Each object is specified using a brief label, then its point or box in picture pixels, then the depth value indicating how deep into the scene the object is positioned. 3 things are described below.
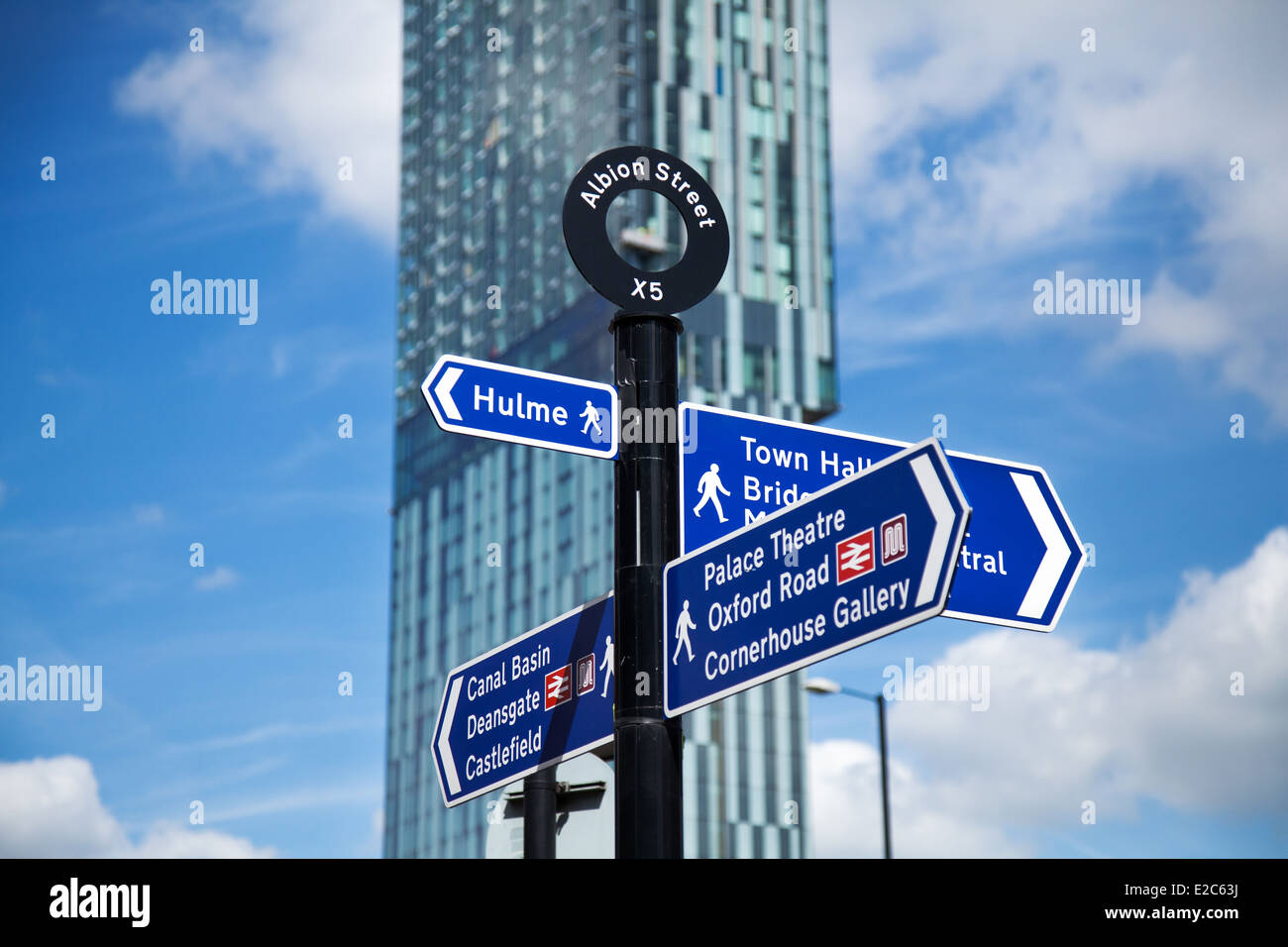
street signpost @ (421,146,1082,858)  4.61
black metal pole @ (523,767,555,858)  6.54
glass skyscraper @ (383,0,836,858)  81.19
